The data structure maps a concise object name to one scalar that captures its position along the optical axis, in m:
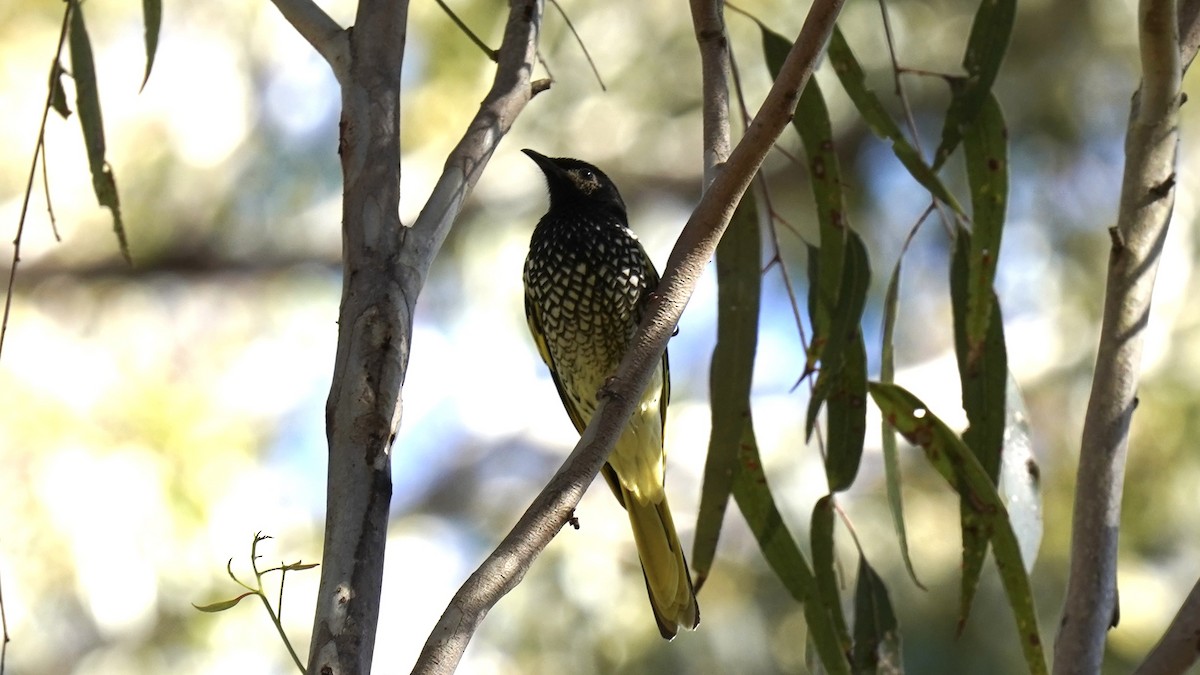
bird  6.41
